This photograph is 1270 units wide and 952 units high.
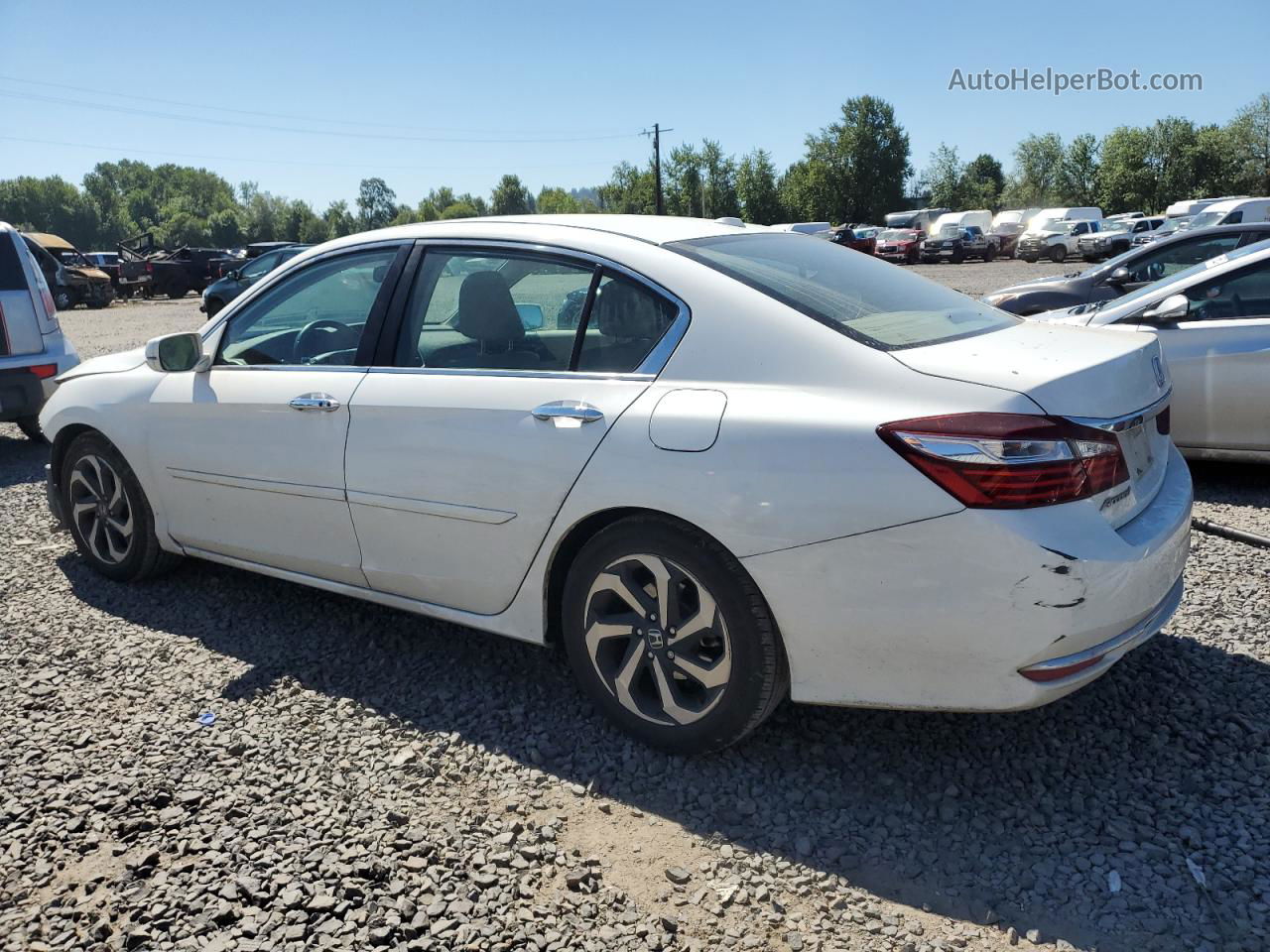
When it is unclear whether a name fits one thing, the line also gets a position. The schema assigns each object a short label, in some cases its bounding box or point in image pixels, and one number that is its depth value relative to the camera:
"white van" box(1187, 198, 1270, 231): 34.09
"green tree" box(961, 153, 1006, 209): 100.44
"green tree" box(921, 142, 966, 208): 100.56
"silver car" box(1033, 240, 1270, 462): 5.59
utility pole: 70.26
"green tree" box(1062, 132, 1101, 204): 92.00
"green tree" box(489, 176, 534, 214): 130.00
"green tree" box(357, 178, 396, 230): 148.88
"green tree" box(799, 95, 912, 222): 96.19
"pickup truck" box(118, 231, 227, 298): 37.31
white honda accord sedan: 2.47
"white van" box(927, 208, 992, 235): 57.31
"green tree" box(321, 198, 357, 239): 133.29
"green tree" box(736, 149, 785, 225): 97.31
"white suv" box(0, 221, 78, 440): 7.55
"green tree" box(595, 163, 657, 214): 93.31
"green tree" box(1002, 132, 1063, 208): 94.00
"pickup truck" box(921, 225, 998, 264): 45.38
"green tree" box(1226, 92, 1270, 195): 74.31
